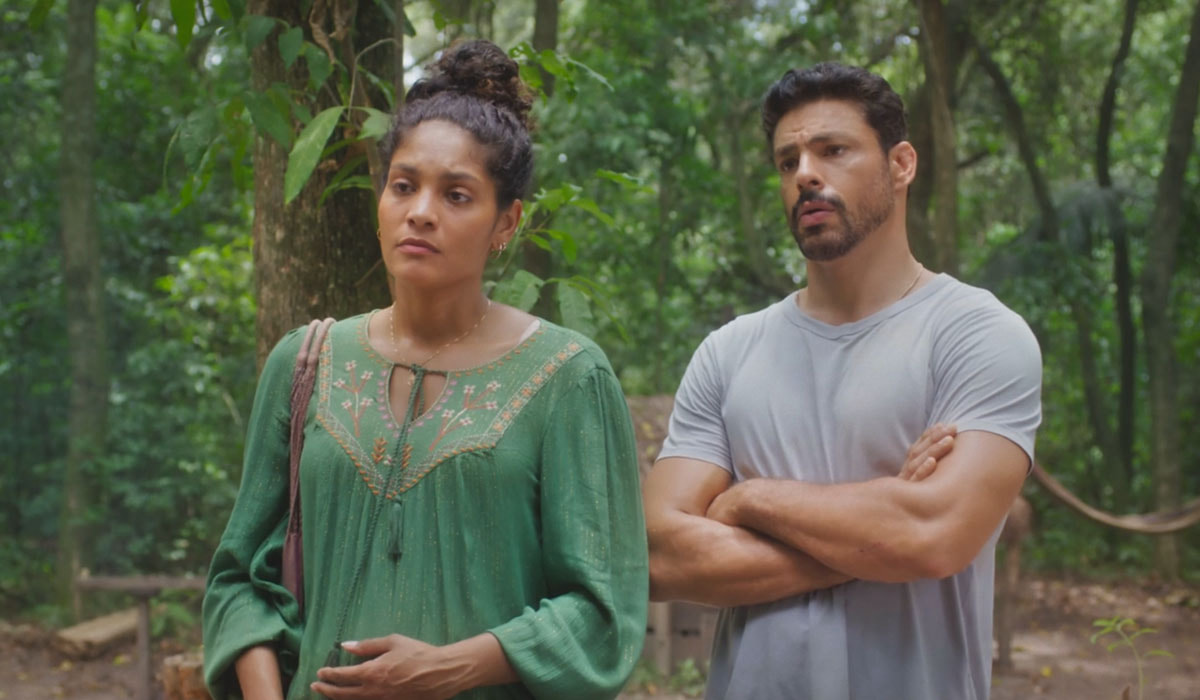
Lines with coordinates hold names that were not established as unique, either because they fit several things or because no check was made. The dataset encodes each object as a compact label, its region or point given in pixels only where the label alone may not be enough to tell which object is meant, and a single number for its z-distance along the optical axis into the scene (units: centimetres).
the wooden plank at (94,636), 804
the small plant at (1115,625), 305
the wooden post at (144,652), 690
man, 201
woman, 175
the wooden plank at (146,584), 662
